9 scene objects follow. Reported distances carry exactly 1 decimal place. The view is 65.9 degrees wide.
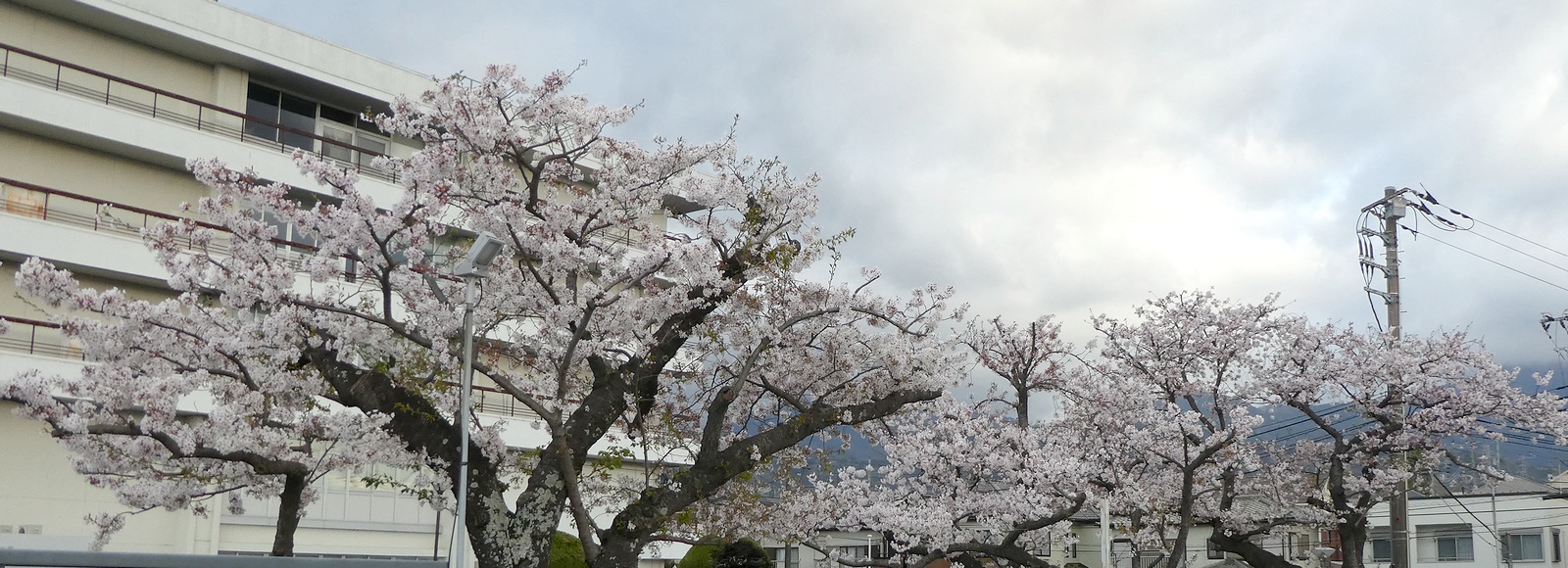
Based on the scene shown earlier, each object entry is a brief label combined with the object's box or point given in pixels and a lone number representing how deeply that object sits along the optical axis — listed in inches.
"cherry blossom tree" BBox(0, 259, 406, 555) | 562.9
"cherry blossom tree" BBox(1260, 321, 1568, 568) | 978.1
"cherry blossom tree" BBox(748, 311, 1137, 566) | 887.1
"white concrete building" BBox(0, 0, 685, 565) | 944.9
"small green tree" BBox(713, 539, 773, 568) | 1071.0
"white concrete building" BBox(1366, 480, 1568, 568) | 1603.1
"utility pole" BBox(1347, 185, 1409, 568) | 902.4
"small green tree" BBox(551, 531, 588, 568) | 1048.2
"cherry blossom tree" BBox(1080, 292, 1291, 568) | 960.9
